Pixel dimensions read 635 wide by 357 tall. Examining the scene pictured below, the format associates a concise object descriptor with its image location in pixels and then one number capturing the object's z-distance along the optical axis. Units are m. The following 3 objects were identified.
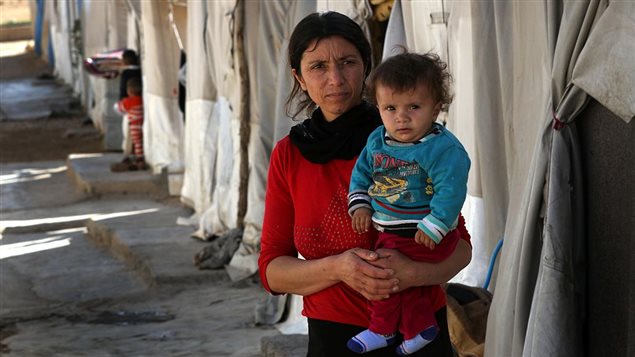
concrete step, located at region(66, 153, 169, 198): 13.75
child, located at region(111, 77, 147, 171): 15.20
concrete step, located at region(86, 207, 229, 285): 8.74
